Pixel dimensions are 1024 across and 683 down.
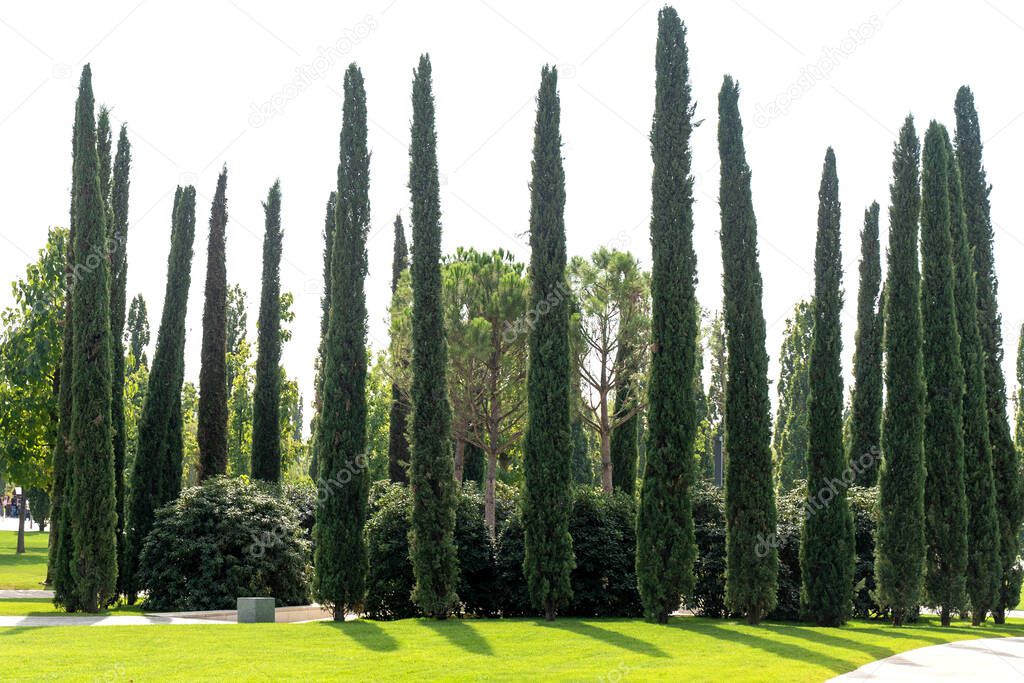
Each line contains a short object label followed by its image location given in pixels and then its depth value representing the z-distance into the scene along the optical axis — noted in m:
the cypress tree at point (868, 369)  29.59
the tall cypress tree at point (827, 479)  19.92
